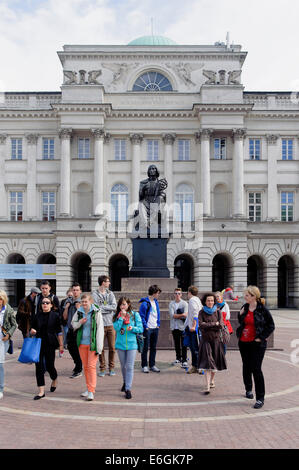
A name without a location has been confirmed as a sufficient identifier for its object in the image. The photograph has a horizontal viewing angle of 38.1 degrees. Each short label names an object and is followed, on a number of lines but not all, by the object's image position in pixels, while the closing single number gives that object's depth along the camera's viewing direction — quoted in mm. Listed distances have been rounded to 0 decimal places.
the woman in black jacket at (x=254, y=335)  7727
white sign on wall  33938
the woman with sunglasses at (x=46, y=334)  8227
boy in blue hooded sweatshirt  10414
